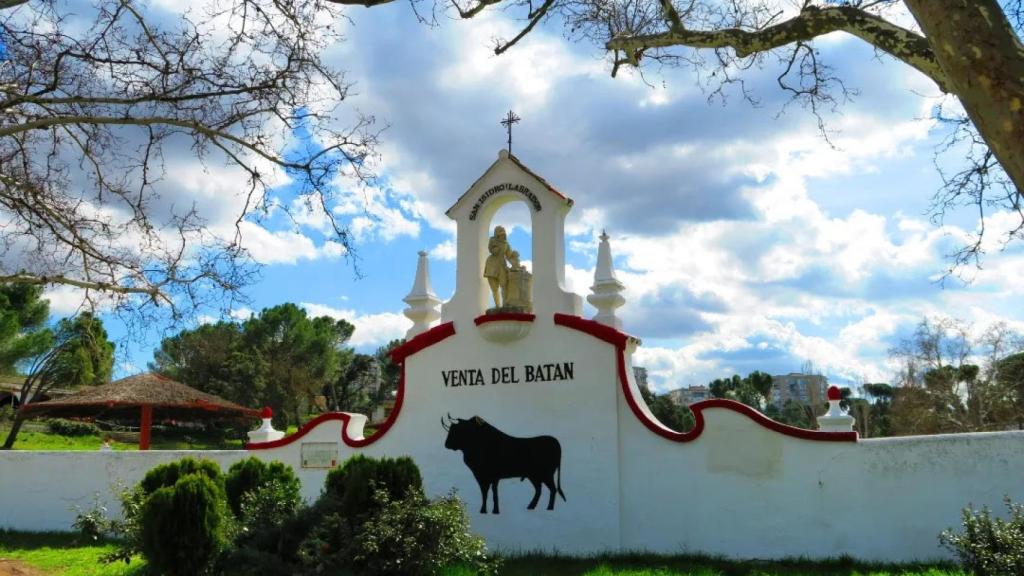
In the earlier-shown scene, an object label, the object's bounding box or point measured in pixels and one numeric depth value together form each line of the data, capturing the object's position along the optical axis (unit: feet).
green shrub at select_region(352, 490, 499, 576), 24.17
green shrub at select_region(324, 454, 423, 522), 26.32
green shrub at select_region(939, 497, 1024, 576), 21.85
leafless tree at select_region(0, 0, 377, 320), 24.88
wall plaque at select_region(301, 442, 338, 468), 39.22
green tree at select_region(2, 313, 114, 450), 80.11
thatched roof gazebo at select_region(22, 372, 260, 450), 63.62
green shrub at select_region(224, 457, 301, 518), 32.40
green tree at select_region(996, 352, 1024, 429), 91.97
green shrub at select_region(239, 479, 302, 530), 27.74
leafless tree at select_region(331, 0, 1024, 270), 12.61
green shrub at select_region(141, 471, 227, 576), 26.37
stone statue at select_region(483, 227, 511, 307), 37.35
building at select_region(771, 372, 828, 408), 141.22
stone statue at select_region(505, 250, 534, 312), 36.81
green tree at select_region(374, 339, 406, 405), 180.24
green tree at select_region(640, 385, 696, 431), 138.92
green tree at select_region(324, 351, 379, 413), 169.17
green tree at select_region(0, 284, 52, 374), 102.06
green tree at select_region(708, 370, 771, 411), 161.50
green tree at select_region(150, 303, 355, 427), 137.08
